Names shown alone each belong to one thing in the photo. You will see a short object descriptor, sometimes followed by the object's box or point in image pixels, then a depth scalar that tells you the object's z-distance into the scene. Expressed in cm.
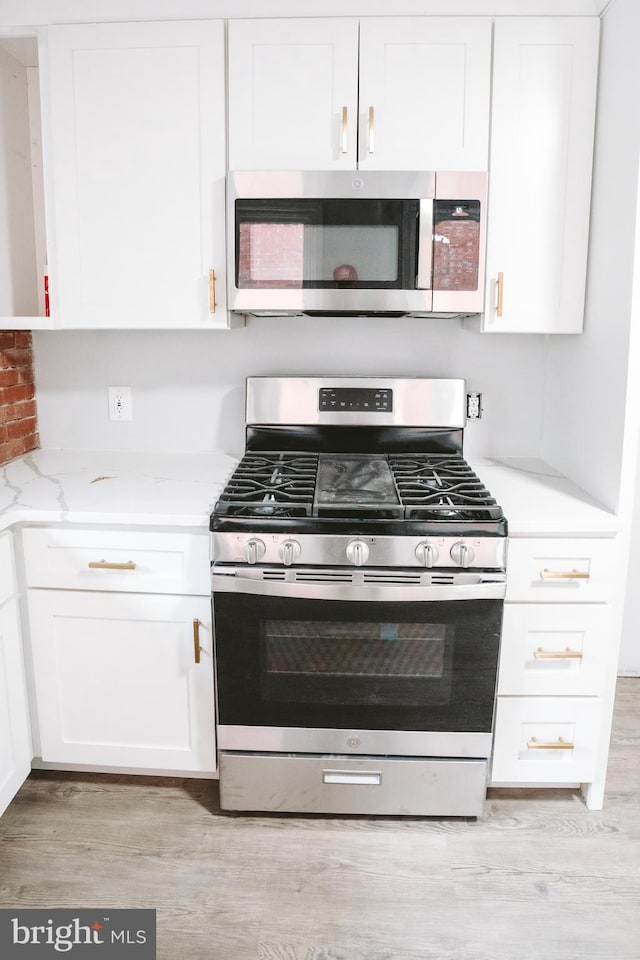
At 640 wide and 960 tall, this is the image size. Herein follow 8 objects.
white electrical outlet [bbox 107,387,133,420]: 247
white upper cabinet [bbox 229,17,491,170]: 193
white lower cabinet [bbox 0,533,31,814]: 184
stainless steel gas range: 177
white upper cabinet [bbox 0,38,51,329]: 213
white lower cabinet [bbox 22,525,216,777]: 189
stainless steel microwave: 196
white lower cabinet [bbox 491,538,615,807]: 185
